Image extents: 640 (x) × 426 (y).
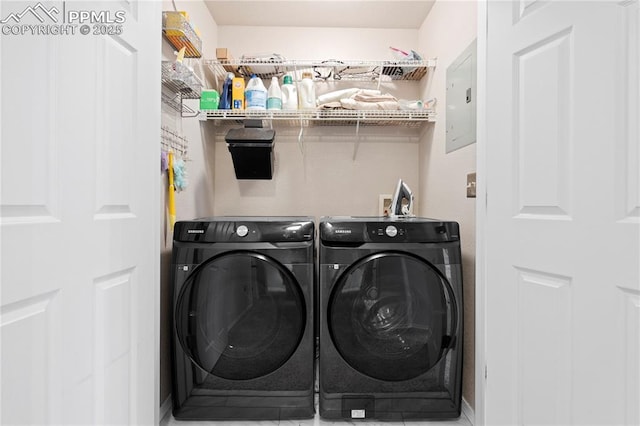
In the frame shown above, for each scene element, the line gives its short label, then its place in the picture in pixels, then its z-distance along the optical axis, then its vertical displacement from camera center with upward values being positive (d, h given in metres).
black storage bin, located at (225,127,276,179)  2.14 +0.36
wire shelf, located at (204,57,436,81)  2.21 +0.90
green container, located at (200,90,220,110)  2.11 +0.63
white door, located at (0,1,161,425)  0.77 +0.00
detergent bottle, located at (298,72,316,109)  2.26 +0.72
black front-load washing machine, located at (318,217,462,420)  1.60 -0.45
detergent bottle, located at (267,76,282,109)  2.19 +0.69
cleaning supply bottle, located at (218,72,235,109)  2.19 +0.69
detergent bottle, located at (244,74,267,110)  2.15 +0.68
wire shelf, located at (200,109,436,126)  2.15 +0.57
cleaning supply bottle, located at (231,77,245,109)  2.18 +0.69
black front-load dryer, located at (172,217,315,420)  1.59 -0.47
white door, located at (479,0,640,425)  0.91 -0.01
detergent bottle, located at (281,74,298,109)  2.24 +0.71
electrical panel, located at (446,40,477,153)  1.67 +0.54
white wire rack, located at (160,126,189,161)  1.71 +0.34
